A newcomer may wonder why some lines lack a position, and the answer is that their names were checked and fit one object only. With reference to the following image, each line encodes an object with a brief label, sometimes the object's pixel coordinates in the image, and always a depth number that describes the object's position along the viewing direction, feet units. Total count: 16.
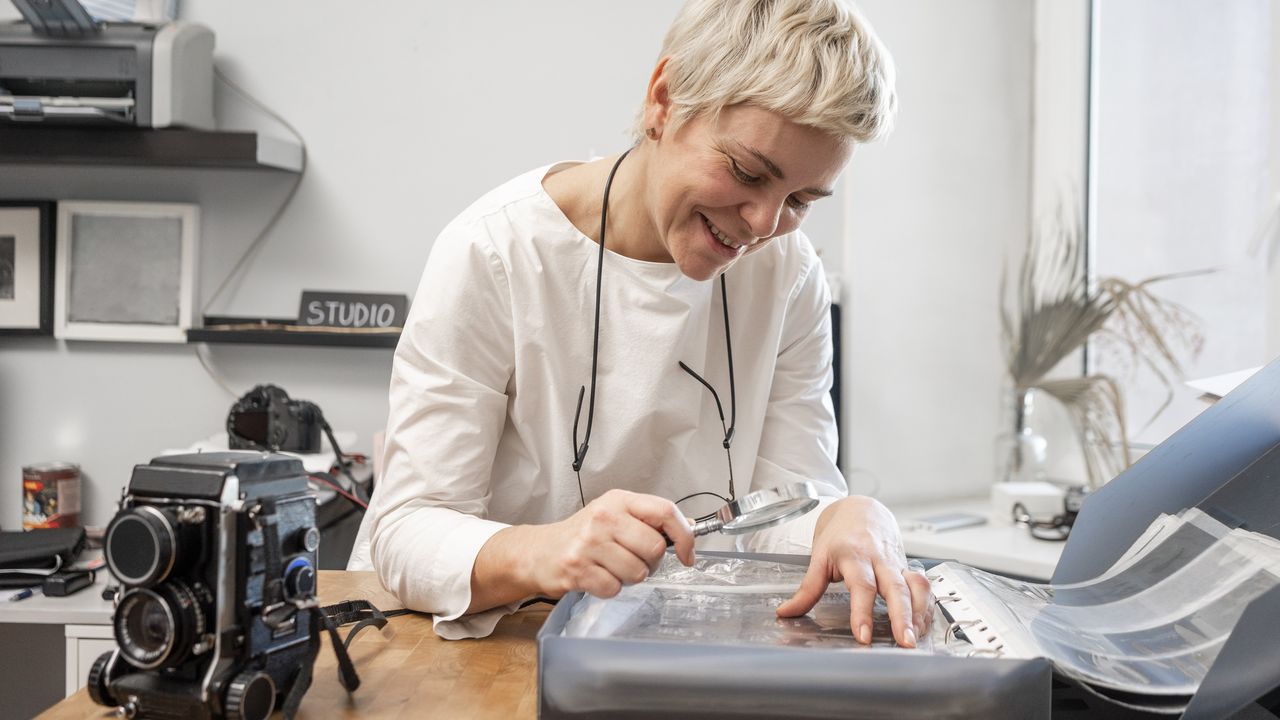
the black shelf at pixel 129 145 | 7.00
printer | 6.73
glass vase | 7.54
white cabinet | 5.62
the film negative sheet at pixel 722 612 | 2.21
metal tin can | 7.43
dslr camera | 6.81
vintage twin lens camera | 2.09
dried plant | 7.11
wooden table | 2.28
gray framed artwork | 7.93
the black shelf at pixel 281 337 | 7.66
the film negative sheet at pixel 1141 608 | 2.07
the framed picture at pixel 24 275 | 7.93
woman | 2.83
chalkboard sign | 7.91
